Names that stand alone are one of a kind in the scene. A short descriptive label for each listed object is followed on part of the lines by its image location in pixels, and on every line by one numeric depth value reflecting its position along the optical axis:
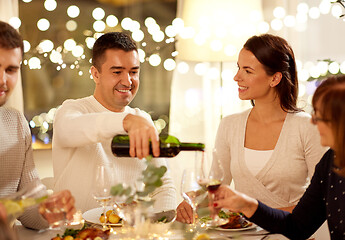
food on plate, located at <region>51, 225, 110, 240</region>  1.46
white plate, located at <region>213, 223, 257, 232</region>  1.63
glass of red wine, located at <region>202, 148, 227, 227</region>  1.48
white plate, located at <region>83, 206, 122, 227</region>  1.65
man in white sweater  1.63
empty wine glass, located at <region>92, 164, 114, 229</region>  1.48
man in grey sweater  1.74
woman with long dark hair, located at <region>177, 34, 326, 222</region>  2.27
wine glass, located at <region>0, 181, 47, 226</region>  1.21
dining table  1.55
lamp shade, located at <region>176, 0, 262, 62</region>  3.16
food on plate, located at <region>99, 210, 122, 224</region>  1.65
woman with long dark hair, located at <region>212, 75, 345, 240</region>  1.39
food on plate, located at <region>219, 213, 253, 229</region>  1.65
